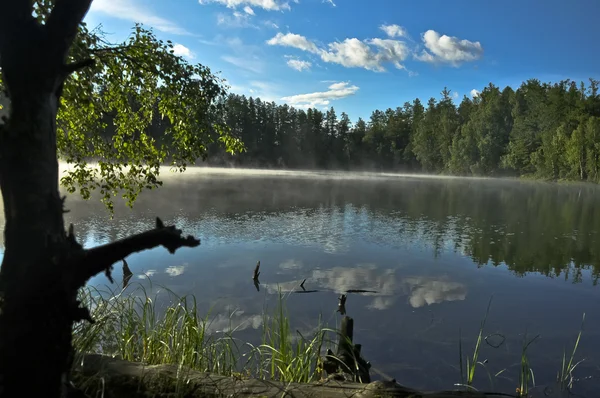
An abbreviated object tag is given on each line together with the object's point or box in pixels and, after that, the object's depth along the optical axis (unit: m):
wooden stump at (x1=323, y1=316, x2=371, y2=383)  4.45
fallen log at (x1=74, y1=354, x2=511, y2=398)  2.52
